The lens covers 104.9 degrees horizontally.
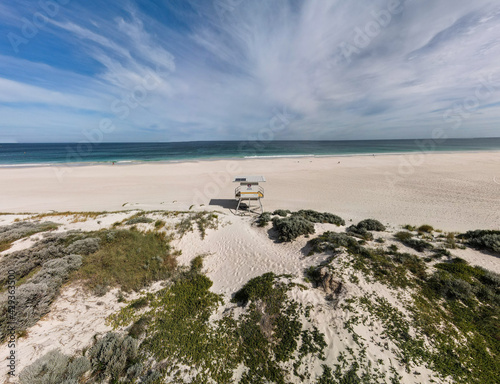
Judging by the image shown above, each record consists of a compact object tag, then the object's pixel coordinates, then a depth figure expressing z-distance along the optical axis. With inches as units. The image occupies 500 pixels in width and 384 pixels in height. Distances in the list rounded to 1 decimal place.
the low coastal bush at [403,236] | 340.2
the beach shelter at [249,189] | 576.3
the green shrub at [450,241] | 316.2
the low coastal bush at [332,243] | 316.3
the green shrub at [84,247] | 322.0
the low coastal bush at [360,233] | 356.9
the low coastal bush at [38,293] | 206.7
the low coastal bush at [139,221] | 432.5
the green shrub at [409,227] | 415.0
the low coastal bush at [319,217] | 446.0
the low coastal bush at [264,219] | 435.5
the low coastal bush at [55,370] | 157.6
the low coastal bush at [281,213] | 493.0
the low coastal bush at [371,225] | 398.6
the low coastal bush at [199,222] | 410.0
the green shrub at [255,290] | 241.0
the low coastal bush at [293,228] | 371.6
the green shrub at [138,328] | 203.9
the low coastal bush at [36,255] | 281.3
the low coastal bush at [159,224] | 419.8
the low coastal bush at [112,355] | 172.1
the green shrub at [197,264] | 316.5
